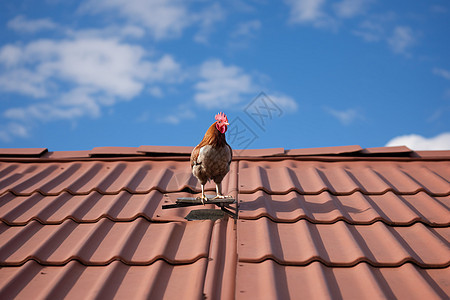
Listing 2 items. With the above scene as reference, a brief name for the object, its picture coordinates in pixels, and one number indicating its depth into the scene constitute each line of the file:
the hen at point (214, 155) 3.38
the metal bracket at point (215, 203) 3.22
